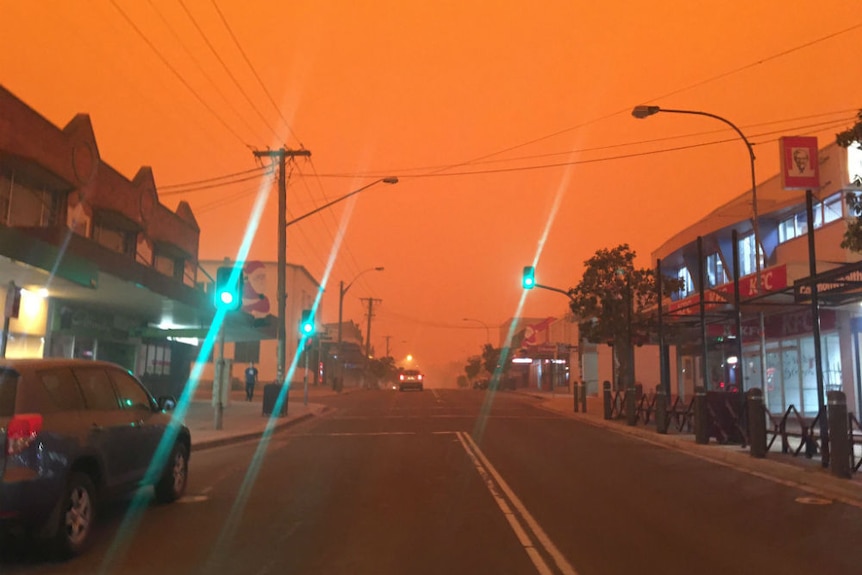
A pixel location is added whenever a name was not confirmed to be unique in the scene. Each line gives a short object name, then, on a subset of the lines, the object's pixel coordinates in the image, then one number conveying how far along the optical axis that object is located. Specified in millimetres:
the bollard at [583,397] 30141
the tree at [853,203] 10539
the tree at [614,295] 25328
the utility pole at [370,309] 78200
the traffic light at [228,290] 17984
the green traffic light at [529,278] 27906
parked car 6316
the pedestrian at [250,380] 34969
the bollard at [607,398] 26000
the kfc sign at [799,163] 20891
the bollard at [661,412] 19984
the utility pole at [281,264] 25938
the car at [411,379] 62250
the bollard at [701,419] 17250
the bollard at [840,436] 11445
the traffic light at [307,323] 28422
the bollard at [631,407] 23141
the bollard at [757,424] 14305
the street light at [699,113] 19188
